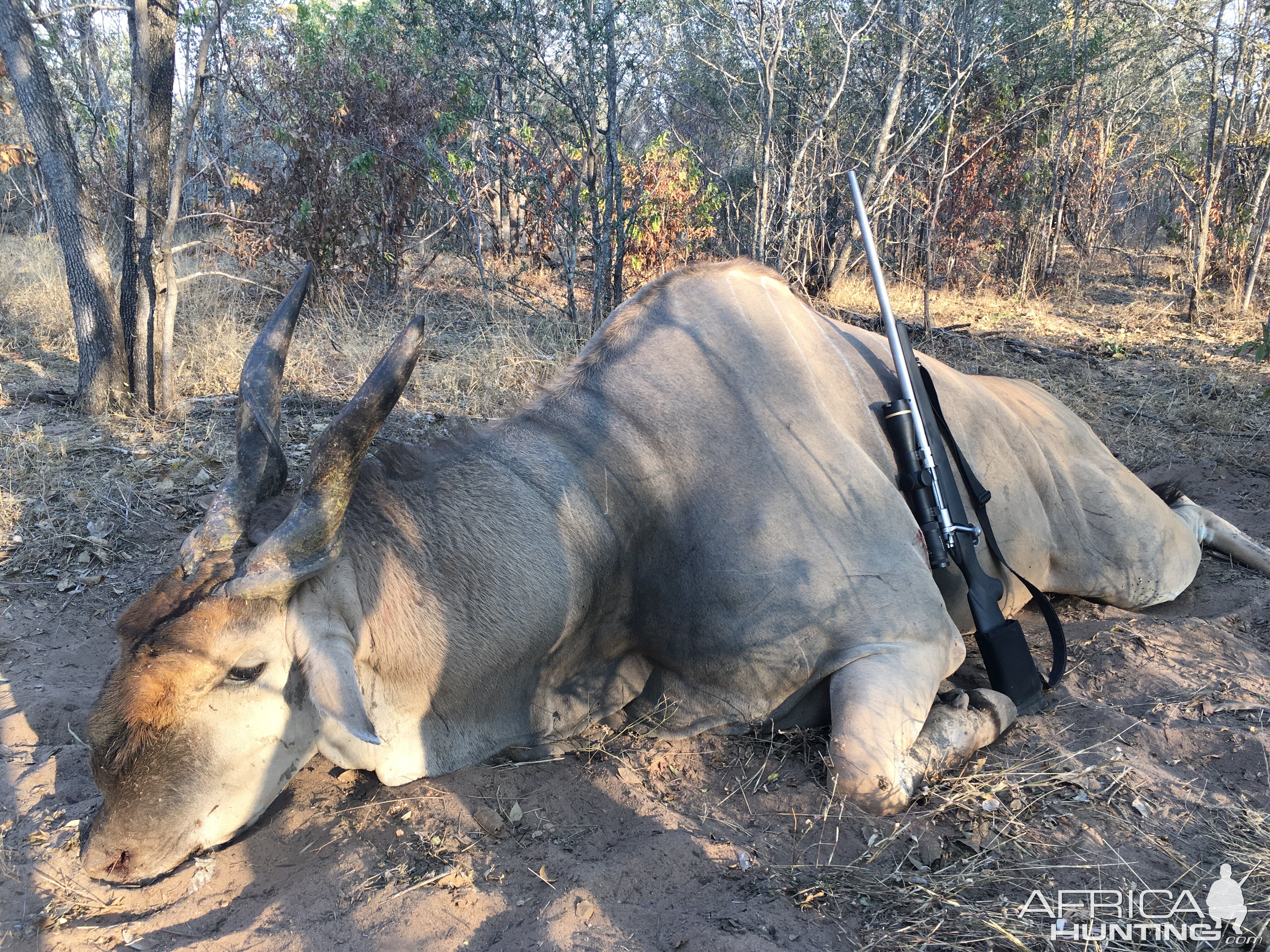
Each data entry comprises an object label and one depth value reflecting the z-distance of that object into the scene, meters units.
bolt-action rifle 3.12
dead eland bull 2.44
